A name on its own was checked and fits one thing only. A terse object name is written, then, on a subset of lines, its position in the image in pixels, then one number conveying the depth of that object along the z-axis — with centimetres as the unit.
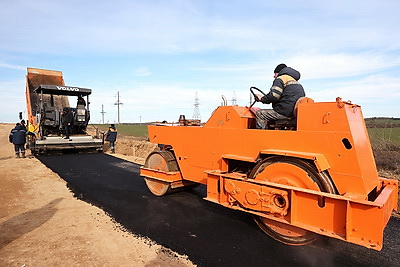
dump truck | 1243
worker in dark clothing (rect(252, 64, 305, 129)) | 394
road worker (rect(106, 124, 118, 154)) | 1447
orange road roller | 298
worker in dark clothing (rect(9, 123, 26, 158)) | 1220
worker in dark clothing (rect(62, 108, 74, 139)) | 1325
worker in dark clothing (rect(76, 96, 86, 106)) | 1367
